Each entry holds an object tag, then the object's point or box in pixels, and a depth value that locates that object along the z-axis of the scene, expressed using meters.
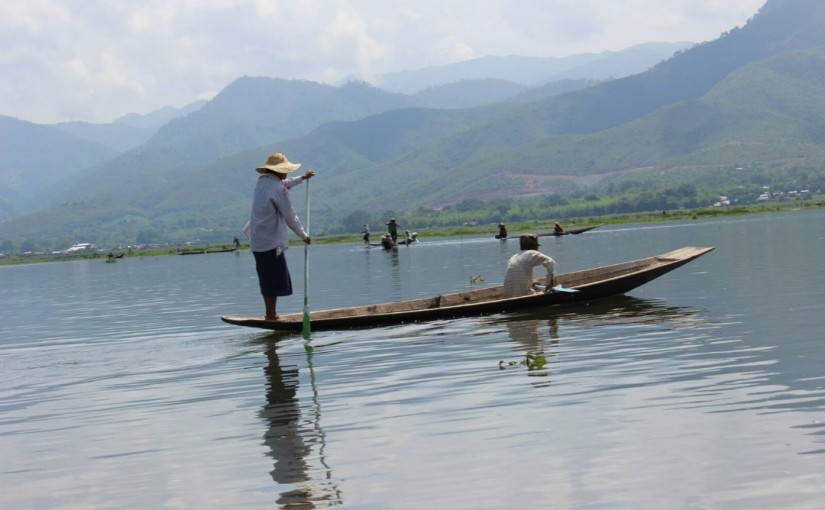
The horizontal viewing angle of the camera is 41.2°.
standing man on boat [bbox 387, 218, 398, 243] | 83.09
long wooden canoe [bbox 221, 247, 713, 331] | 22.73
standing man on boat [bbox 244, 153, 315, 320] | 21.00
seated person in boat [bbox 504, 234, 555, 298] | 23.42
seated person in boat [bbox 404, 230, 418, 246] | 85.06
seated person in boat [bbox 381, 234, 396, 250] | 79.50
